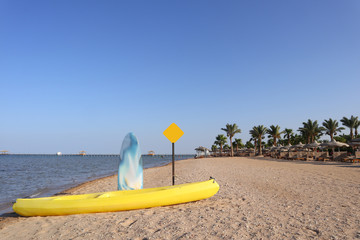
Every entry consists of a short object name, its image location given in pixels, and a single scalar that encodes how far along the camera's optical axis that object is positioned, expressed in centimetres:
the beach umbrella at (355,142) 2067
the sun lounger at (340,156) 2220
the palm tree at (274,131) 5163
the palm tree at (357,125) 4045
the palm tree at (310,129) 4406
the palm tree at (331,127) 4297
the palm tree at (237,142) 7594
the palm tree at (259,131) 5371
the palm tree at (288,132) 5737
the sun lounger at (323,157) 2441
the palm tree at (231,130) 5647
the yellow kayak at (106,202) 564
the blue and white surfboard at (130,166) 761
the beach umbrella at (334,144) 2404
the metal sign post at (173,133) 817
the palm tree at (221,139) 7251
